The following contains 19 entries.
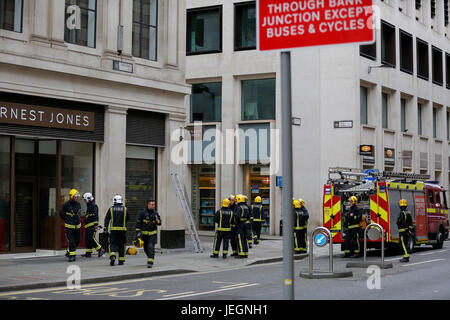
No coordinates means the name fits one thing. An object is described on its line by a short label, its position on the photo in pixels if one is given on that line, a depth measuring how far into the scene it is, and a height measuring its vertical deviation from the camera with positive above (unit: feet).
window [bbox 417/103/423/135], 139.85 +15.93
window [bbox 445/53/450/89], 152.76 +28.82
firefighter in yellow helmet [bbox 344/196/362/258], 70.33 -3.58
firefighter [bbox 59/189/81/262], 60.13 -2.06
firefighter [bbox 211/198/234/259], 66.54 -3.00
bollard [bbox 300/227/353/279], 49.19 -4.98
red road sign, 18.13 +4.70
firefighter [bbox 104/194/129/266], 56.75 -2.68
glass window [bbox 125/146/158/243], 72.64 +1.62
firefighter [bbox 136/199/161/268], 56.85 -2.59
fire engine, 71.51 -0.65
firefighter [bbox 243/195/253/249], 80.38 -4.97
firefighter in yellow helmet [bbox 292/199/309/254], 74.69 -3.35
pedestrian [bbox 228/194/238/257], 68.00 -4.09
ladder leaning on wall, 73.04 -1.92
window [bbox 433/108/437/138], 148.36 +15.95
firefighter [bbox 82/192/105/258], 62.75 -2.68
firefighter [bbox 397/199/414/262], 64.59 -2.92
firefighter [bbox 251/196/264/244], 88.94 -2.98
